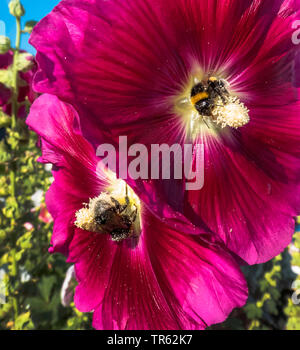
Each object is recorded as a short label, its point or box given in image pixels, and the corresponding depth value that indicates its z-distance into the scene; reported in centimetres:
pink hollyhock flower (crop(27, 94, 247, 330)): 13
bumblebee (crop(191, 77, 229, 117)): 13
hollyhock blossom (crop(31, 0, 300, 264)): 10
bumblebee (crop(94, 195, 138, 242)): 14
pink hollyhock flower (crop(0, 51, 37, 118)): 16
